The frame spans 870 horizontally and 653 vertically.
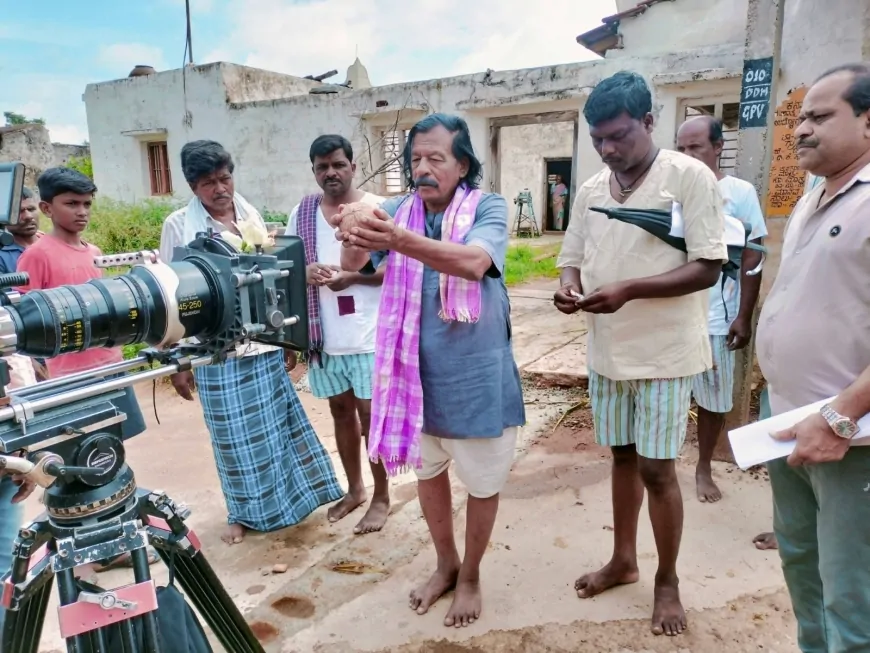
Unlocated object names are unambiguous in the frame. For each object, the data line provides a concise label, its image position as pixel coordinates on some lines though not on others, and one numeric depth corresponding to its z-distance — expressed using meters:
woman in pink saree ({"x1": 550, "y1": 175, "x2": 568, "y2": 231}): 16.19
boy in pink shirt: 2.57
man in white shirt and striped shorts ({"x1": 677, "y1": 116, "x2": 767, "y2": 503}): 2.87
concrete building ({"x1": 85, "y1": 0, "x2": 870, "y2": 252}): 7.95
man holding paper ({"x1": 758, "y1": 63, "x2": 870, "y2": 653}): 1.39
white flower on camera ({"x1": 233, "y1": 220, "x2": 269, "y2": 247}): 1.70
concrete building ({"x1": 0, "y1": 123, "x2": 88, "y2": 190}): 15.41
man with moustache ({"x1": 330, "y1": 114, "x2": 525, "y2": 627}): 1.97
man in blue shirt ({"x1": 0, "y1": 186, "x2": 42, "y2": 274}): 2.92
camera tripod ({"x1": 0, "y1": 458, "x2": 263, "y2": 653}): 1.21
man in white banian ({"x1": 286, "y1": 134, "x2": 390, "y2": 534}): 2.72
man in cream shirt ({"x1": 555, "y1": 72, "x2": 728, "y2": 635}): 1.90
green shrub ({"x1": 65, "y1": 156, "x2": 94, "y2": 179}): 15.70
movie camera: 1.13
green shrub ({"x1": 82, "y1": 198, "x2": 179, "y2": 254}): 9.28
